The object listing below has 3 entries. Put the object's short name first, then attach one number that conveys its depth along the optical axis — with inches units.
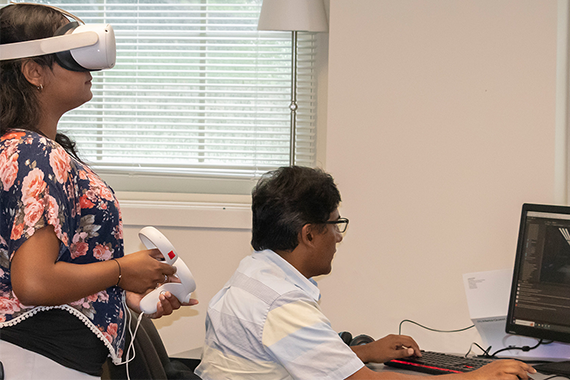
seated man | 115.9
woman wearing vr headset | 110.0
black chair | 121.8
